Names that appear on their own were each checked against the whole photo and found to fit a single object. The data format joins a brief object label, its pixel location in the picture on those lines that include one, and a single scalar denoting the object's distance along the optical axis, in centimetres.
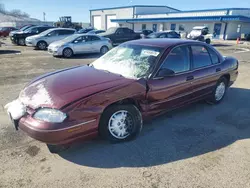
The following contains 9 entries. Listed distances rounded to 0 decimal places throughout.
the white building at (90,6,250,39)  3142
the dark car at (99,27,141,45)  1729
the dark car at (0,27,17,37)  2902
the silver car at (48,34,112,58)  1204
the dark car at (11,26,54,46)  1794
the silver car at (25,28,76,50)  1537
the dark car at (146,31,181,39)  1715
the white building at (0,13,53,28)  5022
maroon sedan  278
